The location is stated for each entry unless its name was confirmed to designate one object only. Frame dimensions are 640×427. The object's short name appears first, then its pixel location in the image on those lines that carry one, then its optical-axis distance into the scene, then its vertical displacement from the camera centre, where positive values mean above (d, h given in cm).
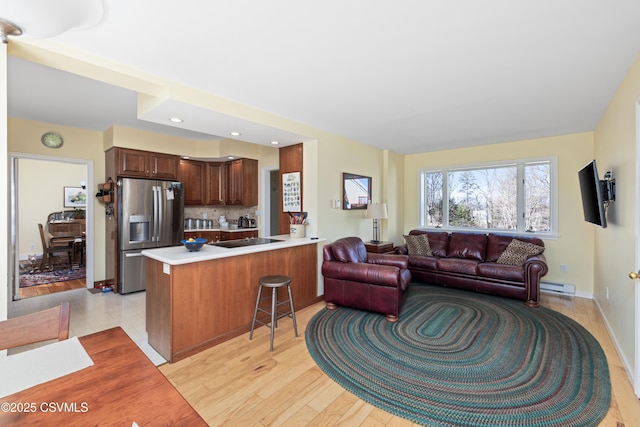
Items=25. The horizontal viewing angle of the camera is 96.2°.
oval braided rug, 183 -125
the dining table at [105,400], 73 -52
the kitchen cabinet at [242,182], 537 +57
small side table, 455 -58
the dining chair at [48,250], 566 -76
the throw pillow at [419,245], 488 -57
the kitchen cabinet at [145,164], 426 +76
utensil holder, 381 -24
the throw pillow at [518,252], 396 -57
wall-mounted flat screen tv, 245 +15
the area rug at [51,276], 481 -115
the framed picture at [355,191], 434 +33
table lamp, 461 +1
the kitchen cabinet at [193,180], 527 +59
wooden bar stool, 270 -70
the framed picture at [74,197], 686 +37
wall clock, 396 +102
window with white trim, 443 +25
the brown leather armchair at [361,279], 317 -79
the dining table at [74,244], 591 -65
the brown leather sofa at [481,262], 371 -75
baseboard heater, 415 -113
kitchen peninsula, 244 -75
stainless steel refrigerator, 423 -15
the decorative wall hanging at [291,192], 405 +28
